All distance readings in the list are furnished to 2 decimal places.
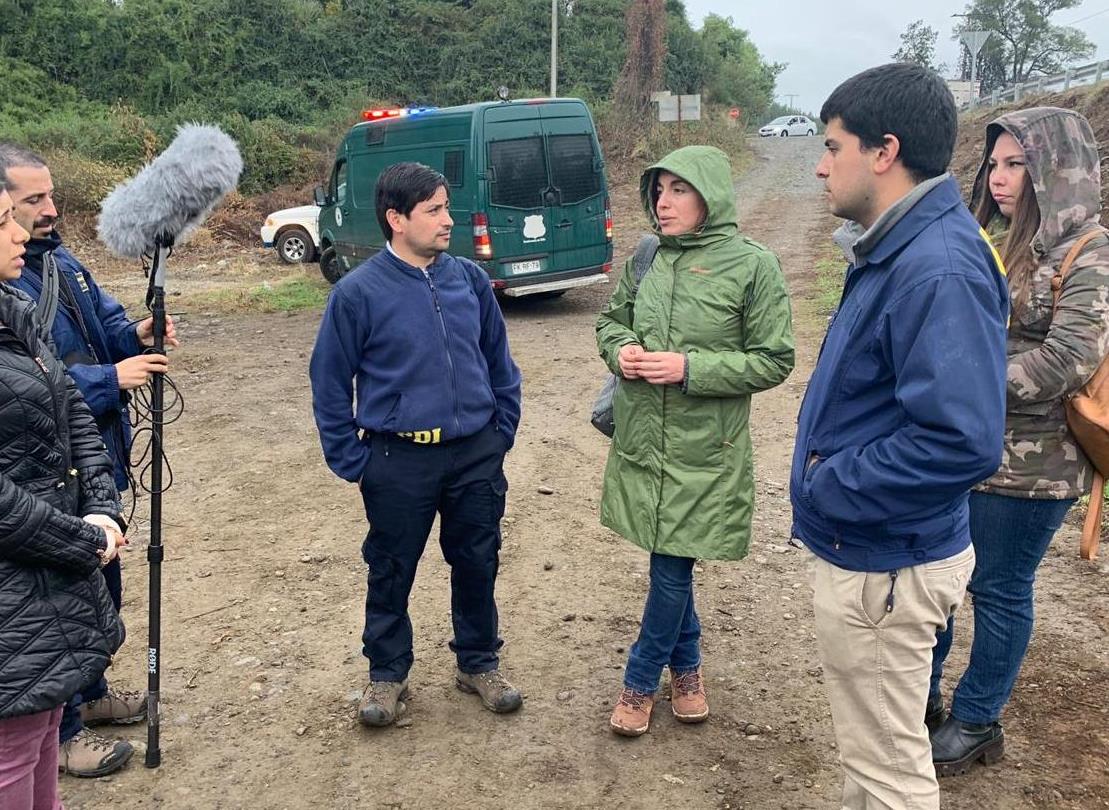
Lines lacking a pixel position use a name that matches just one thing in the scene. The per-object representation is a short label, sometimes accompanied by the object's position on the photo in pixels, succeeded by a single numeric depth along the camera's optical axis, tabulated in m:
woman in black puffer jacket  2.08
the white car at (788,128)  45.75
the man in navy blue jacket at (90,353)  2.84
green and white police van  10.01
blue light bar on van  11.43
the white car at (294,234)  15.30
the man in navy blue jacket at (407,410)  3.06
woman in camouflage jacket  2.61
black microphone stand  3.01
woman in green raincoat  2.90
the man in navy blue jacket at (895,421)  1.86
